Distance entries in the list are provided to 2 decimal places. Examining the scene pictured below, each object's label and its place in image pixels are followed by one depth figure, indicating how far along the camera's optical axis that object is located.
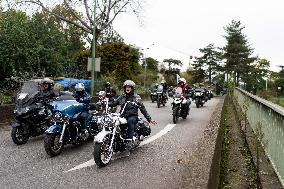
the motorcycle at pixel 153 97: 16.53
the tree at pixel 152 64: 61.20
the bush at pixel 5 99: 9.51
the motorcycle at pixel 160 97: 13.89
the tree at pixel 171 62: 71.83
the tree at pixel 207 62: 64.96
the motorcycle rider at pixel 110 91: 10.20
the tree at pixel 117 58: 24.53
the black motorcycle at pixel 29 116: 6.22
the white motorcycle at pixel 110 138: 4.74
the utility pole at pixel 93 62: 14.54
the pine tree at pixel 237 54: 54.36
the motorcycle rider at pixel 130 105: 5.45
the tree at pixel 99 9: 17.19
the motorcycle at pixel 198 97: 14.50
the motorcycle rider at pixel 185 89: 9.70
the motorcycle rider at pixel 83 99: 5.99
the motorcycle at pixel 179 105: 9.20
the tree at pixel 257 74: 56.54
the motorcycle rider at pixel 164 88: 14.47
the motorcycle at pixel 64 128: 5.28
